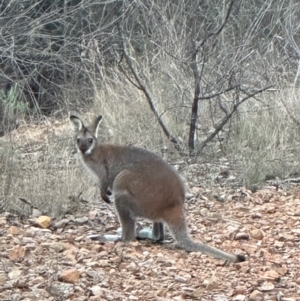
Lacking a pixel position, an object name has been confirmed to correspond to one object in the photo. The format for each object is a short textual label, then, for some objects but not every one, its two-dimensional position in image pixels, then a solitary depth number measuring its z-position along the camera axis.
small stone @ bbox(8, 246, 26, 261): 12.00
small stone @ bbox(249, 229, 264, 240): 13.64
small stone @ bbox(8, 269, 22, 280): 11.19
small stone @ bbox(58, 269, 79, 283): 11.04
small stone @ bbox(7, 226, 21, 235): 13.38
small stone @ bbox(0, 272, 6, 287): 10.89
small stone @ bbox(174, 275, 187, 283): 11.51
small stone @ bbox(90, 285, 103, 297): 10.73
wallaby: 13.18
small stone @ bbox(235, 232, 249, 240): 13.58
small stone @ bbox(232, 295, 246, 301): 10.94
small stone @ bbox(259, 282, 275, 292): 11.30
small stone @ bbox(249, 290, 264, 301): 10.95
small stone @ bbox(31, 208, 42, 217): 14.74
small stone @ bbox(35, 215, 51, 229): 14.13
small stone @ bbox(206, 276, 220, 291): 11.28
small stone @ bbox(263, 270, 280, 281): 11.66
